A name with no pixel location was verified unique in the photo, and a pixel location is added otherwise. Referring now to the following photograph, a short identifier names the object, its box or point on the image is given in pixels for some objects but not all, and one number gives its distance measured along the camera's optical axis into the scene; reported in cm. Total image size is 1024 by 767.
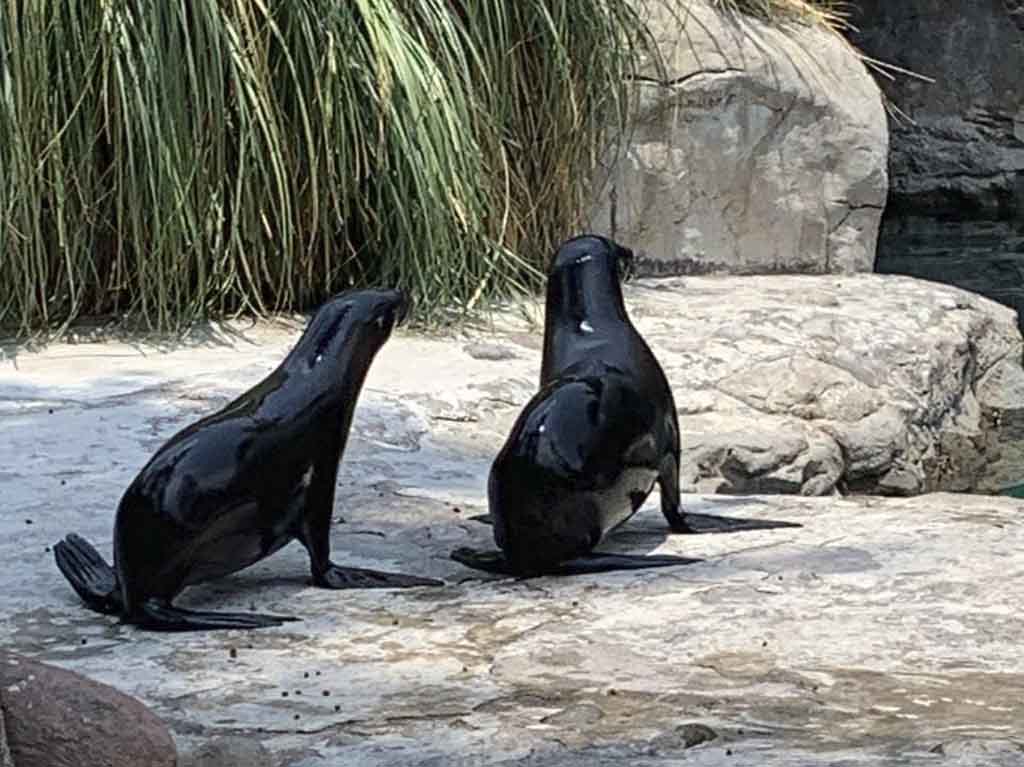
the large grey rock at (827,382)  1002
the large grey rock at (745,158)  1374
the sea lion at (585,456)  694
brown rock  424
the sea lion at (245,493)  634
